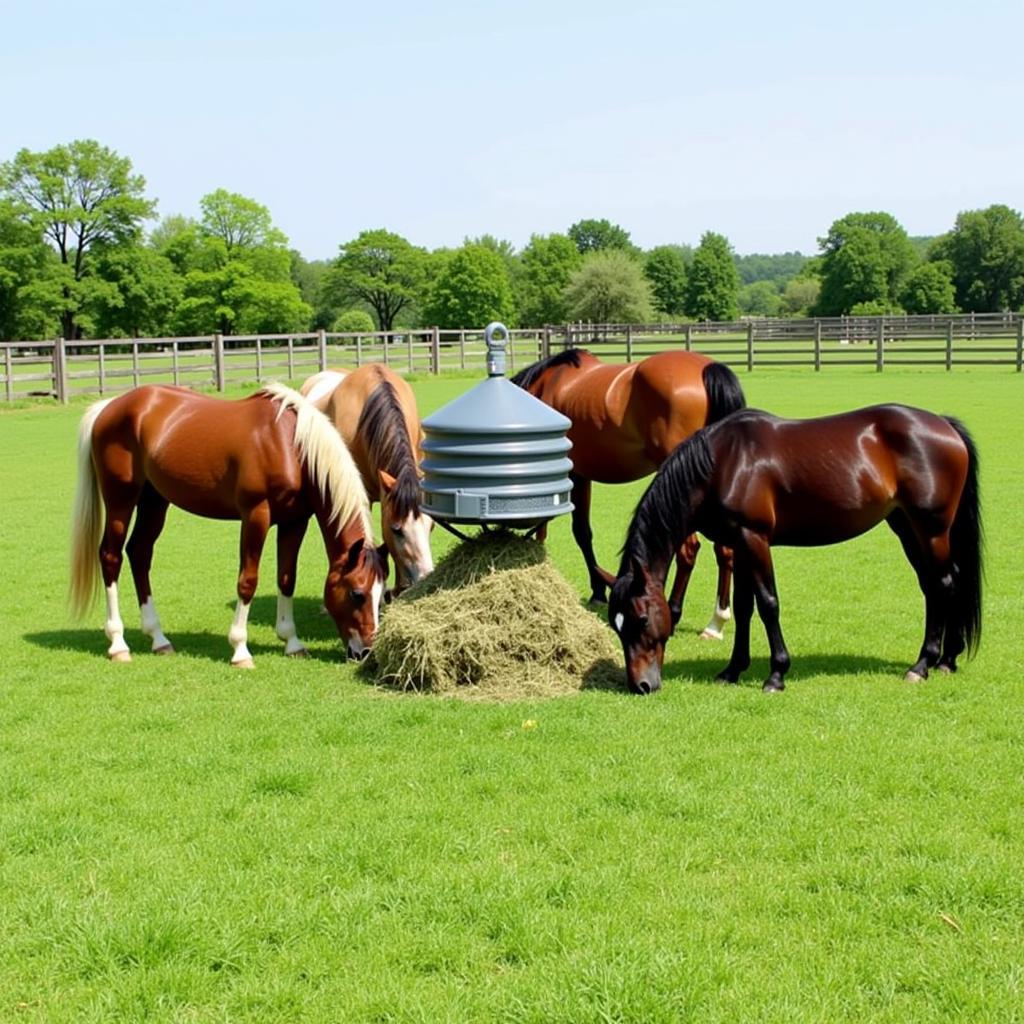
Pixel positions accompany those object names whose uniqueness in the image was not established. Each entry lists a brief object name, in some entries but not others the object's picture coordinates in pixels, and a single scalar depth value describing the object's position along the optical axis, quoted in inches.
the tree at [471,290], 3673.7
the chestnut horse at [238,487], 283.6
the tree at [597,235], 5118.1
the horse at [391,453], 297.7
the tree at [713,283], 4426.7
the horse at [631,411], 323.0
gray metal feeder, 258.8
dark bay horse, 249.4
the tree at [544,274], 4097.0
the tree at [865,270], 4094.5
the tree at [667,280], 4562.0
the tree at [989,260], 3715.6
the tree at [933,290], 3774.6
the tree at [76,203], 2603.3
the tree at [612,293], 3403.1
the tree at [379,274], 4001.0
